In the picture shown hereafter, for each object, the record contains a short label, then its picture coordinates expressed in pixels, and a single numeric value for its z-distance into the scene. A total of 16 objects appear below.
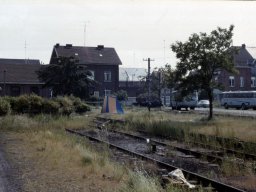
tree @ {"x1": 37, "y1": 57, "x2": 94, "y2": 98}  67.75
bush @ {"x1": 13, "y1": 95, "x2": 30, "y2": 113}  36.41
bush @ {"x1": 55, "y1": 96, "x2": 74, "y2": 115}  39.22
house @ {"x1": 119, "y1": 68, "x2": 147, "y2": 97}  113.12
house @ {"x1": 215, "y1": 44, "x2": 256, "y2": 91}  96.94
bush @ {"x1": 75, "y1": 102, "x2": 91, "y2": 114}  45.34
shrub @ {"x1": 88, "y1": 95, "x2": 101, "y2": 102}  76.88
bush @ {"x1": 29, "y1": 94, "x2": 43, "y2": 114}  36.91
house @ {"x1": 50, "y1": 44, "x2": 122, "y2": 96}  95.38
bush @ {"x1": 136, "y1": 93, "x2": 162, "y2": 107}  77.12
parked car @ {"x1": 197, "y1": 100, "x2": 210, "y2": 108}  79.05
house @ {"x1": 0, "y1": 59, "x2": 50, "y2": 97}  89.44
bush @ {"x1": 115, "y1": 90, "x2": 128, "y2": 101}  89.56
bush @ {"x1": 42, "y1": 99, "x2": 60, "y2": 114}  37.53
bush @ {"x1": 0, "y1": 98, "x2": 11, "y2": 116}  33.59
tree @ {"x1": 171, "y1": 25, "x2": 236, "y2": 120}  35.06
